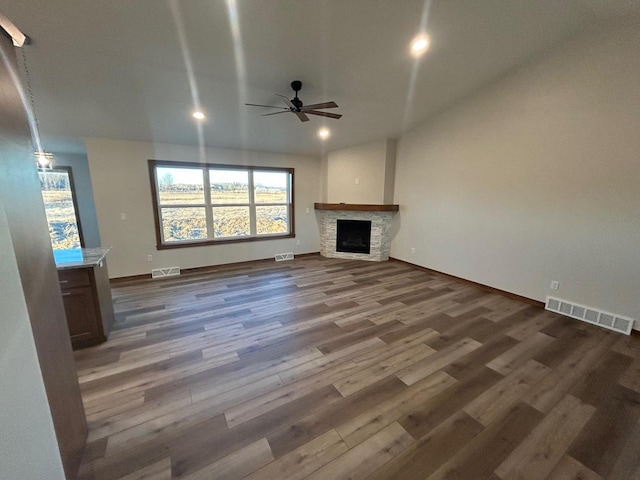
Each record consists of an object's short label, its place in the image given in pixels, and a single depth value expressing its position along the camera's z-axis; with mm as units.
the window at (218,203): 4625
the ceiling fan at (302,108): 2853
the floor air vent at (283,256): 5773
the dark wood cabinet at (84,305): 2307
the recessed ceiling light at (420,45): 2691
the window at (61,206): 5027
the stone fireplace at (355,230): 5562
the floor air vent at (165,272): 4555
